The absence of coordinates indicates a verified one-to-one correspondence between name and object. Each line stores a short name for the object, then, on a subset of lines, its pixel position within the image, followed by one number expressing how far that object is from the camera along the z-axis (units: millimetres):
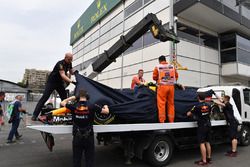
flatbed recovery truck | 4411
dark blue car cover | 4426
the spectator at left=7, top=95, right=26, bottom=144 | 7602
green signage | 20562
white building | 13609
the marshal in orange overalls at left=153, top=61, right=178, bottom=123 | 4977
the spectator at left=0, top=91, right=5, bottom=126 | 7703
